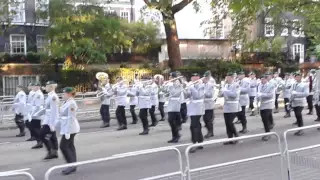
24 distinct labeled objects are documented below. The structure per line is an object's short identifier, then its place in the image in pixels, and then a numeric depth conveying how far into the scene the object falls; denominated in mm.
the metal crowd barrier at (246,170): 4363
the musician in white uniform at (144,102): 11017
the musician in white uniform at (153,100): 12091
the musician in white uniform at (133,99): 12413
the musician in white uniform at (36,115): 9012
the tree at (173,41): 20852
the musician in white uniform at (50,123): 7865
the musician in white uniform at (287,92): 13834
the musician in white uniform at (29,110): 9567
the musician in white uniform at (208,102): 9188
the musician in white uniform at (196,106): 8469
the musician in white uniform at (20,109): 10910
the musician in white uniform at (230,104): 9059
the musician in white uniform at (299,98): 10474
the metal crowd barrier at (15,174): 3609
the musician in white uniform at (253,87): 13452
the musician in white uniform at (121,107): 11954
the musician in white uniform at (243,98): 10634
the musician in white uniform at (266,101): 9585
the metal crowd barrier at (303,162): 4921
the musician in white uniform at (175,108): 9382
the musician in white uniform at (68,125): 6875
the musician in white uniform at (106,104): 12557
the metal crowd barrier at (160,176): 3780
